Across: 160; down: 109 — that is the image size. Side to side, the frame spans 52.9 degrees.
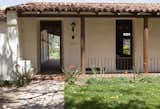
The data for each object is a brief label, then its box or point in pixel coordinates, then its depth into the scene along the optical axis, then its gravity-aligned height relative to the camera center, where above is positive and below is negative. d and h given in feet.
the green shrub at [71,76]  19.60 -3.10
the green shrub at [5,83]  19.36 -3.80
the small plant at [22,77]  19.33 -3.13
